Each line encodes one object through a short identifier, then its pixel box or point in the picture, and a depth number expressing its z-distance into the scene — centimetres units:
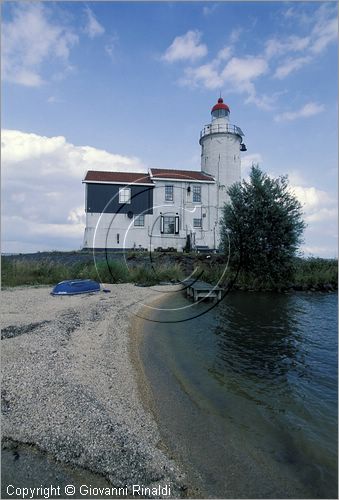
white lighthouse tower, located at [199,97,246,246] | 3653
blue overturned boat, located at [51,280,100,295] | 1512
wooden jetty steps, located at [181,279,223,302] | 1658
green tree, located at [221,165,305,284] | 2112
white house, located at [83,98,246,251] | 3412
